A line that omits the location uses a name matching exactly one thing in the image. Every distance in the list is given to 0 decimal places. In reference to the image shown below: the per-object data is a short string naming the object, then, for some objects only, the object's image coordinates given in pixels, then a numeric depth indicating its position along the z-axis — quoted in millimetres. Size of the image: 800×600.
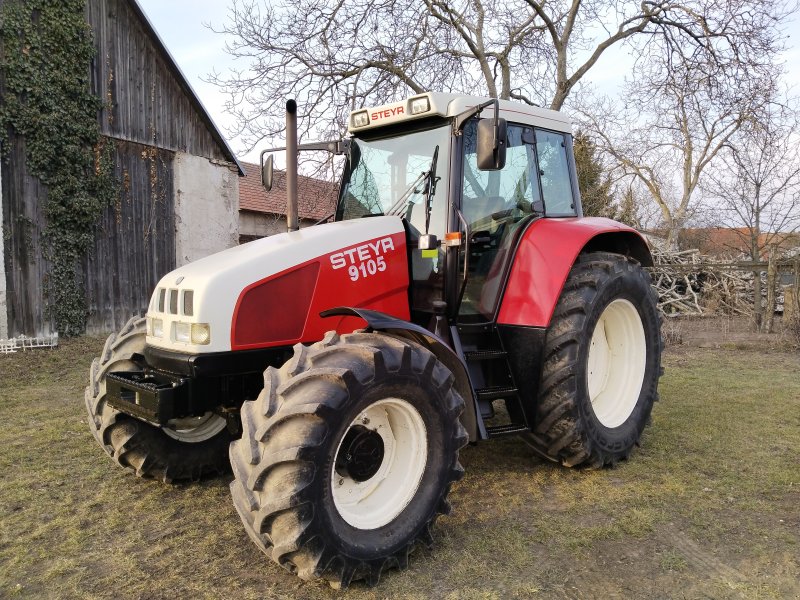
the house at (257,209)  17891
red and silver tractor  2496
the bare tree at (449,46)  11852
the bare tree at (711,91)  12594
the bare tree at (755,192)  14719
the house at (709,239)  22078
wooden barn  9938
